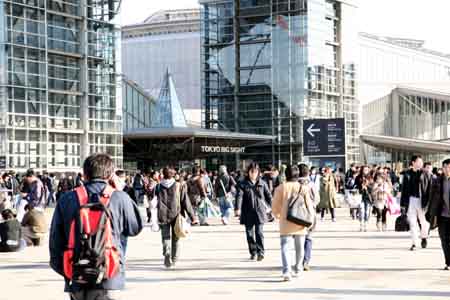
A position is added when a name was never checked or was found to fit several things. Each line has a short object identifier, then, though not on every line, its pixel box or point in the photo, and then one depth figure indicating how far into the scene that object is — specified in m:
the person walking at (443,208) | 12.47
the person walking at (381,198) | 20.61
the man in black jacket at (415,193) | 15.11
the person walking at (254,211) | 14.25
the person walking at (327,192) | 24.58
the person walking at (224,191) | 25.00
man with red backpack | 5.74
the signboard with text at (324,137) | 33.59
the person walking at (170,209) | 13.18
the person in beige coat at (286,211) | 11.62
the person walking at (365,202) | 21.11
